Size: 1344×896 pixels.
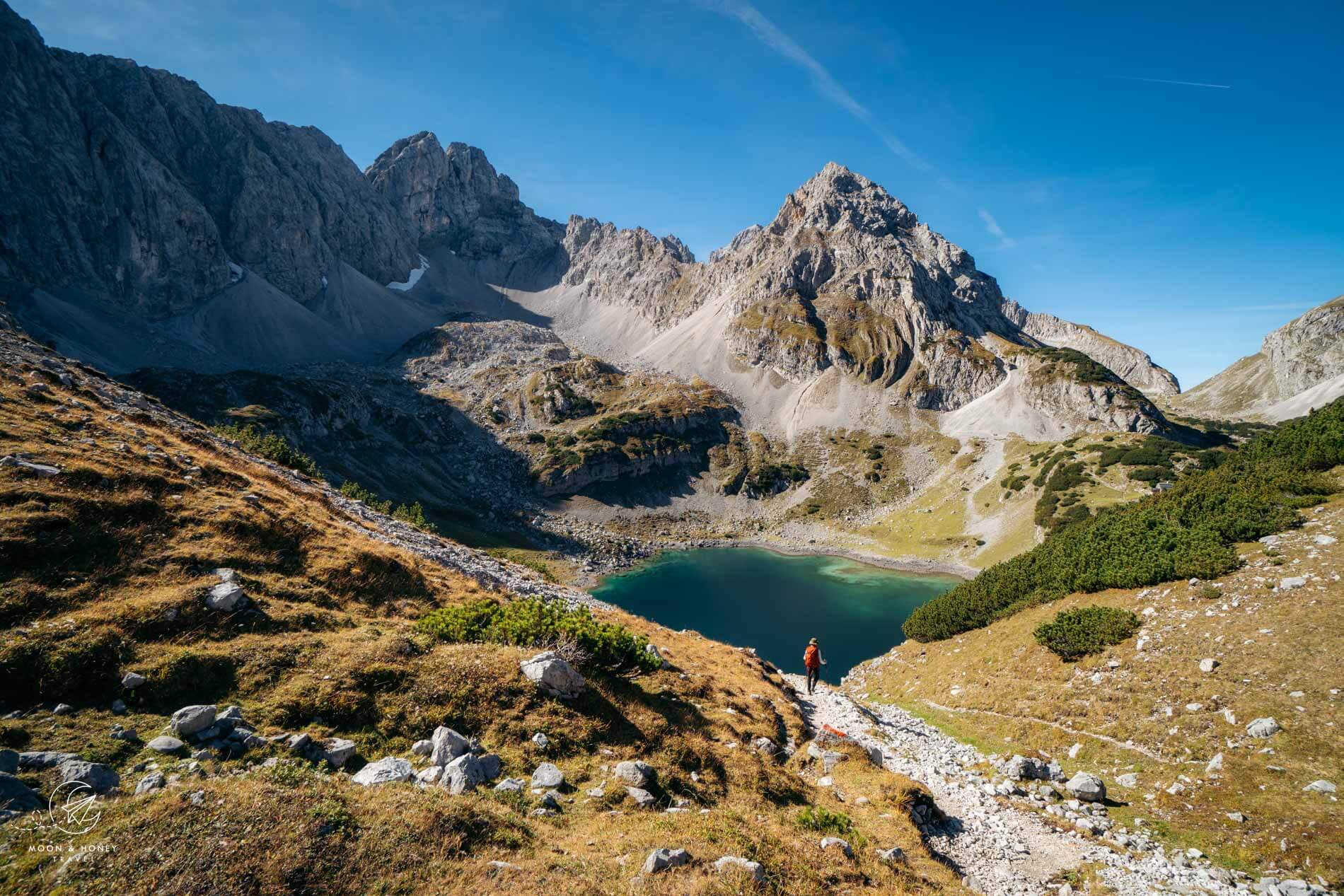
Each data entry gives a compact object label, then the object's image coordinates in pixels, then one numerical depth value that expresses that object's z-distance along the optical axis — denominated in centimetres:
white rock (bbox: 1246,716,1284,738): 1528
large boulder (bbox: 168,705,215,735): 905
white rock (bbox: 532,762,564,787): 1065
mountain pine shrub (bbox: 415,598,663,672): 1524
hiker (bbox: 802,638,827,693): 2658
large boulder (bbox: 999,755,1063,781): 1757
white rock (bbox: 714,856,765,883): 869
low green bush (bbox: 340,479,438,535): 4776
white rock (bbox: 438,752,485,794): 969
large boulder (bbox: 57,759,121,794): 732
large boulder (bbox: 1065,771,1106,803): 1579
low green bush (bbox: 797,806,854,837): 1204
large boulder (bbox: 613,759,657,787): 1148
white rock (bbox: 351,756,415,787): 912
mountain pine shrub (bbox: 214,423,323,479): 3962
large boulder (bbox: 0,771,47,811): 651
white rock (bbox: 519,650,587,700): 1302
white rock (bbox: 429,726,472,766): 1035
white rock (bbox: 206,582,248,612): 1252
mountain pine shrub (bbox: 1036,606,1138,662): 2192
